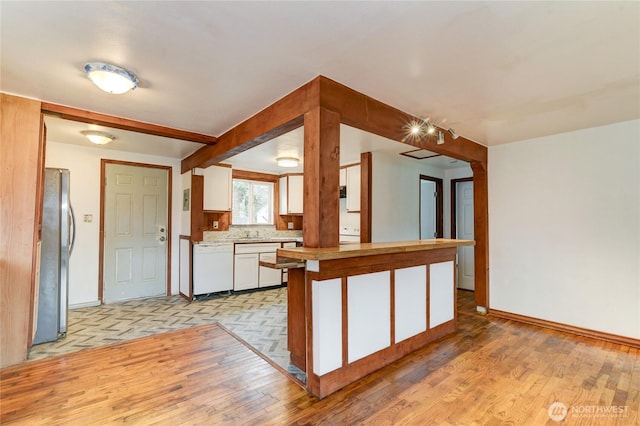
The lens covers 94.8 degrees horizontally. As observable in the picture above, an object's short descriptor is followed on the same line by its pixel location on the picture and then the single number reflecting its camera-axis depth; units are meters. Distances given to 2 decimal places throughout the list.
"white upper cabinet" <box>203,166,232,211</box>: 4.91
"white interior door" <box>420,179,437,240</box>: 5.75
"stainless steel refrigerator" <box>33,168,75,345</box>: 2.92
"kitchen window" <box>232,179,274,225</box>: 5.75
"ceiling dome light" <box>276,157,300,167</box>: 4.71
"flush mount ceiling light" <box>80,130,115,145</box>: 3.54
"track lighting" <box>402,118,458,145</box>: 2.82
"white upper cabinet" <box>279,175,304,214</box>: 5.92
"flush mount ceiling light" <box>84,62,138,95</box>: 1.99
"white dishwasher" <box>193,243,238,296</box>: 4.52
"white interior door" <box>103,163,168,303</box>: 4.39
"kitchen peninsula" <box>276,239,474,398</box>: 2.03
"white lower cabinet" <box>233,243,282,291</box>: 4.92
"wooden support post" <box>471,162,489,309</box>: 3.93
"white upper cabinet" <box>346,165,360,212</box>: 4.84
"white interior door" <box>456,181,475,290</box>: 5.18
